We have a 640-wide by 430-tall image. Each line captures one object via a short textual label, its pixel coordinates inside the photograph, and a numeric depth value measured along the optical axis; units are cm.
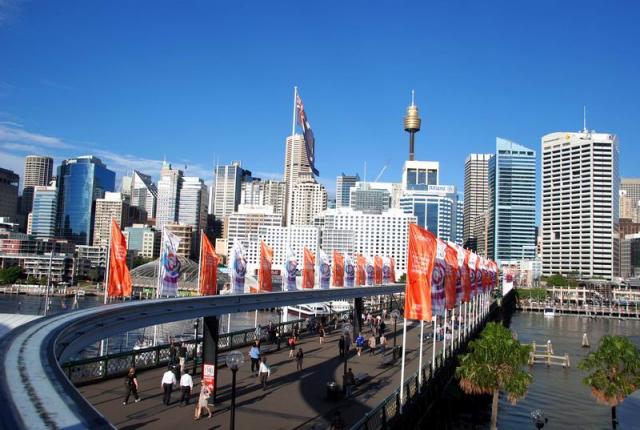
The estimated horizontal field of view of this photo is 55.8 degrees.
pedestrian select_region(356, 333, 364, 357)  3834
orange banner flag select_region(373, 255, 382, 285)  6638
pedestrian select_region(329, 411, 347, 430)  1820
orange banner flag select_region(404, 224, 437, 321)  2352
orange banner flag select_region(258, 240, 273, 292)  4356
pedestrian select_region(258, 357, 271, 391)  2534
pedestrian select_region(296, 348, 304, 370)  3057
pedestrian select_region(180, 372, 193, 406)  2186
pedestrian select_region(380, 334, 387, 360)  3948
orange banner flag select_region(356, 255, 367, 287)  6178
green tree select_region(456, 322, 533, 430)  2892
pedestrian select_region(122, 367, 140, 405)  2112
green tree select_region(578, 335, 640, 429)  3266
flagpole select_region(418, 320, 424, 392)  2665
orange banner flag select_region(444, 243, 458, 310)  2841
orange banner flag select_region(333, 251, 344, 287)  5690
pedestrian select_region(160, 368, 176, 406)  2139
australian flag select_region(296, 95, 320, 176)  9844
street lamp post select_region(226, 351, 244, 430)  1694
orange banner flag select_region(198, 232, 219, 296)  3712
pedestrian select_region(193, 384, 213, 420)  2019
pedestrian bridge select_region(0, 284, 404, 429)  869
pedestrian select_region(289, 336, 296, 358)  3506
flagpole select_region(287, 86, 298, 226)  9674
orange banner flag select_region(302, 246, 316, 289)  4941
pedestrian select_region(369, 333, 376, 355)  3834
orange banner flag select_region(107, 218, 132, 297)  3198
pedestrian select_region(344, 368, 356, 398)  2509
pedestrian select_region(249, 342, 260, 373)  2919
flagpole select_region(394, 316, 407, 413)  2169
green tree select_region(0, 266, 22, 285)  17828
